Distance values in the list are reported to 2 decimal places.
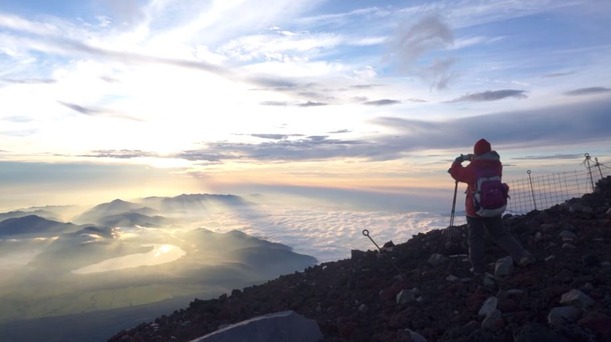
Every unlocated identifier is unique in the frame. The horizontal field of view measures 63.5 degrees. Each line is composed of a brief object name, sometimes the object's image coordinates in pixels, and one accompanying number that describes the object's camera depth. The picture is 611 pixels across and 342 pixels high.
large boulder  7.06
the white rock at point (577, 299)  6.79
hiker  9.38
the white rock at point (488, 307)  7.28
